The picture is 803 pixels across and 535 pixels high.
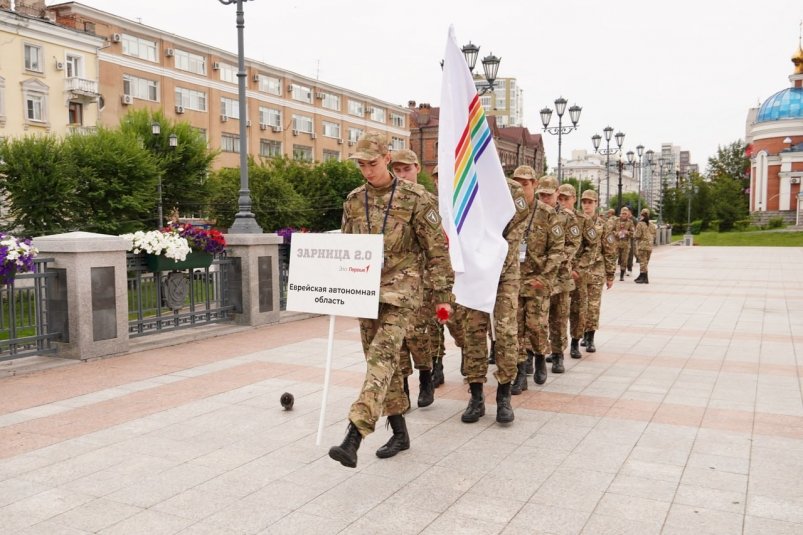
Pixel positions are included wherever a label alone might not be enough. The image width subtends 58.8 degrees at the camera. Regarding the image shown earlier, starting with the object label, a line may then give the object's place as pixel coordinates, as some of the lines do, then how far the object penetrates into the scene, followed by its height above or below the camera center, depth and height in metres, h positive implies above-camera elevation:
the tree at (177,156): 40.92 +3.99
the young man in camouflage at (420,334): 6.00 -0.97
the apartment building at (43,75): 42.16 +9.29
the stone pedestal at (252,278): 11.52 -0.87
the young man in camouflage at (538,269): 6.98 -0.44
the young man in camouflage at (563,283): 7.60 -0.64
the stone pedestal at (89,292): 8.34 -0.81
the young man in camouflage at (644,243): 20.52 -0.55
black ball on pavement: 6.20 -1.53
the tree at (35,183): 34.00 +2.02
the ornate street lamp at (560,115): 24.39 +3.90
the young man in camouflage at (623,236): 21.71 -0.37
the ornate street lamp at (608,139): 32.66 +4.02
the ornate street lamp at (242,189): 12.20 +0.64
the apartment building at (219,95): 48.50 +10.85
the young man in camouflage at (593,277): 9.18 -0.71
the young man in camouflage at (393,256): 4.74 -0.22
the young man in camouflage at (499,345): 5.95 -1.02
